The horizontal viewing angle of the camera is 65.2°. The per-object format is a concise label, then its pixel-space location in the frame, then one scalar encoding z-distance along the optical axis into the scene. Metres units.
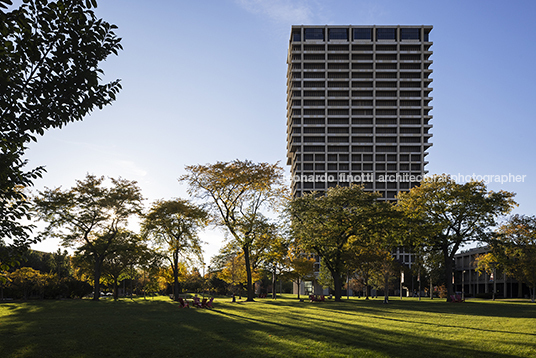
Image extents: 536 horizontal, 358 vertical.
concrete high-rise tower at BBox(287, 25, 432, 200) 136.38
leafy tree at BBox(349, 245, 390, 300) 52.46
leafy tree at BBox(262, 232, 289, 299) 47.48
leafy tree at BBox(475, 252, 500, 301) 54.59
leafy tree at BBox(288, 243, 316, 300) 68.38
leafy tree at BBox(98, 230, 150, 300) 47.14
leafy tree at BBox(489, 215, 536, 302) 51.47
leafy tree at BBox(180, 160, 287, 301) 46.53
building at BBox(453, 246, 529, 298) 91.75
